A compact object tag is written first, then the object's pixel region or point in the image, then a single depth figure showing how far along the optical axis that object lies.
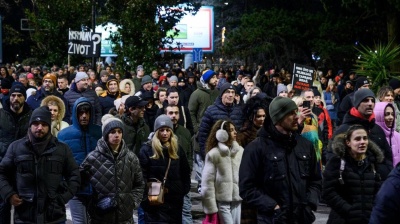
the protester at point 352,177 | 9.79
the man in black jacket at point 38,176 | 10.87
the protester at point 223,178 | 12.65
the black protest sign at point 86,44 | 30.82
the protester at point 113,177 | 11.36
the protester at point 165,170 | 12.31
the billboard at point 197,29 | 63.37
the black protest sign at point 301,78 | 19.68
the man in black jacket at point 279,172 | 9.14
